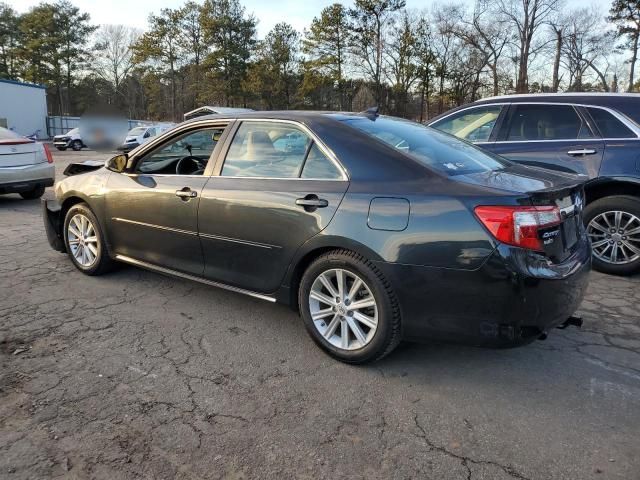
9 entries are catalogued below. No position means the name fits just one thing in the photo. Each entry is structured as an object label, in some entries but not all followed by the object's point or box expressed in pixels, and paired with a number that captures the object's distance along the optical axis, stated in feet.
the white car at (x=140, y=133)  54.24
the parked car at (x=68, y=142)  91.51
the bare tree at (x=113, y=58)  169.11
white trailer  110.89
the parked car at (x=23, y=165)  27.45
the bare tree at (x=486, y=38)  140.77
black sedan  8.73
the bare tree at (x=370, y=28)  138.51
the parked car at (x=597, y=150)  15.78
